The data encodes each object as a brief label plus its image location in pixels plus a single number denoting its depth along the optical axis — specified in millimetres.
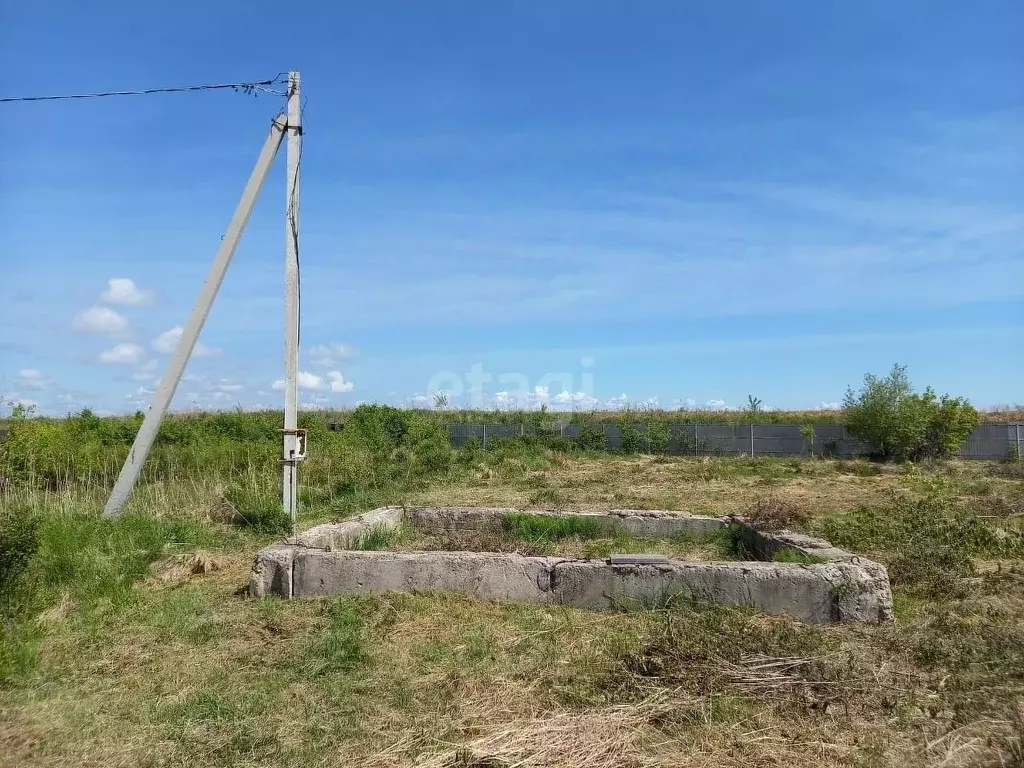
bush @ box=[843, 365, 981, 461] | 26984
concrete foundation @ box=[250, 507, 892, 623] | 6066
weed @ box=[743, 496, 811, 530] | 8711
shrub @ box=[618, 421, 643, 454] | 30359
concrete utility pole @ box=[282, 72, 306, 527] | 9953
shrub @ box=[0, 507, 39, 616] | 5805
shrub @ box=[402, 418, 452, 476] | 18734
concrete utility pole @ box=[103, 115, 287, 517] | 10484
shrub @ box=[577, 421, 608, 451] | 30203
